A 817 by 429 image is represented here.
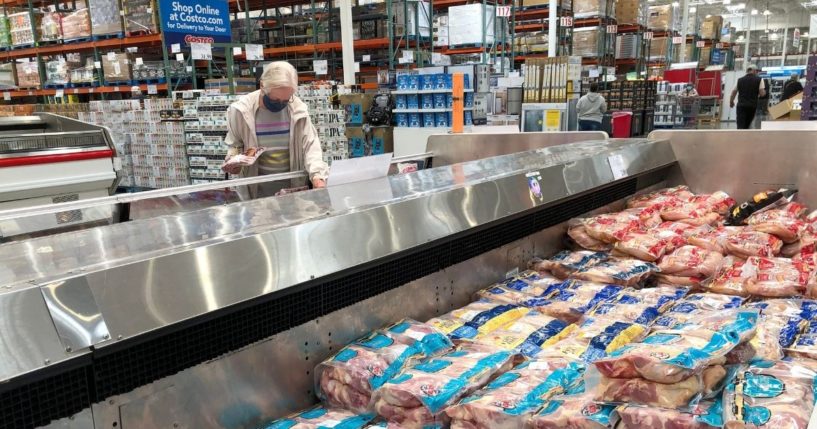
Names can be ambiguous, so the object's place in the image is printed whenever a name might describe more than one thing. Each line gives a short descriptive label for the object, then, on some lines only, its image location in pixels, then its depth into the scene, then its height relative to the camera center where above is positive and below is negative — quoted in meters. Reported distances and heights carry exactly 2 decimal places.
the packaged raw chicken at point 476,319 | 1.78 -0.73
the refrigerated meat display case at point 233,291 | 1.01 -0.43
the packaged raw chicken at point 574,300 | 1.99 -0.75
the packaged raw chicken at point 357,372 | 1.46 -0.70
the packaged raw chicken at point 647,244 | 2.47 -0.69
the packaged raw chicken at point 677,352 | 1.28 -0.61
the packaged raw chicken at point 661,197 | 3.16 -0.64
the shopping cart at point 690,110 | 15.45 -0.83
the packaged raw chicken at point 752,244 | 2.50 -0.71
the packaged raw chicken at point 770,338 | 1.46 -0.72
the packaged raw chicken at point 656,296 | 2.03 -0.75
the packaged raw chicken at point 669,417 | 1.21 -0.69
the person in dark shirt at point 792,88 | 13.01 -0.28
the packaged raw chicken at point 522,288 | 2.10 -0.75
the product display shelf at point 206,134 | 8.57 -0.62
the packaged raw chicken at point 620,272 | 2.27 -0.74
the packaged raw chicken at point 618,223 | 2.61 -0.65
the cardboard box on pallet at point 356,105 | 10.71 -0.31
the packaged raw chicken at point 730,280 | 2.14 -0.75
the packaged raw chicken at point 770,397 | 1.17 -0.67
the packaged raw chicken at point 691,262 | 2.34 -0.73
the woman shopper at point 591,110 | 10.45 -0.51
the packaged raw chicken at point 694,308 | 1.74 -0.74
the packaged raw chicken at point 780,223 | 2.66 -0.67
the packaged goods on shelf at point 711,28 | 21.30 +1.76
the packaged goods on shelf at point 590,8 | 12.39 +1.50
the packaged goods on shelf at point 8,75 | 12.08 +0.46
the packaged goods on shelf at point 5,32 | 11.88 +1.30
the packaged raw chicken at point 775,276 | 2.08 -0.72
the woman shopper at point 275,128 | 3.25 -0.22
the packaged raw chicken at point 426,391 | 1.36 -0.70
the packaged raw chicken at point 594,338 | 1.64 -0.74
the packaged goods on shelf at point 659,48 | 17.58 +0.91
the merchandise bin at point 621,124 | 11.47 -0.85
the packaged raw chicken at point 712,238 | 2.53 -0.70
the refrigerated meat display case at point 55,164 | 4.63 -0.55
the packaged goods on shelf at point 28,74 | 11.68 +0.46
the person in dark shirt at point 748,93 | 13.63 -0.39
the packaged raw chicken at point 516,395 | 1.31 -0.73
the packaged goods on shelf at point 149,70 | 9.97 +0.39
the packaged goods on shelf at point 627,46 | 14.48 +0.82
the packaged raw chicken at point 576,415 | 1.27 -0.72
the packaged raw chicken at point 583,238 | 2.65 -0.70
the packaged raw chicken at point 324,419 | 1.37 -0.77
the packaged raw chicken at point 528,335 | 1.70 -0.74
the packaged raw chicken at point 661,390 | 1.27 -0.67
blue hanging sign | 7.86 +0.98
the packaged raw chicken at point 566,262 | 2.39 -0.73
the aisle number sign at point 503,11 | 11.57 +1.40
